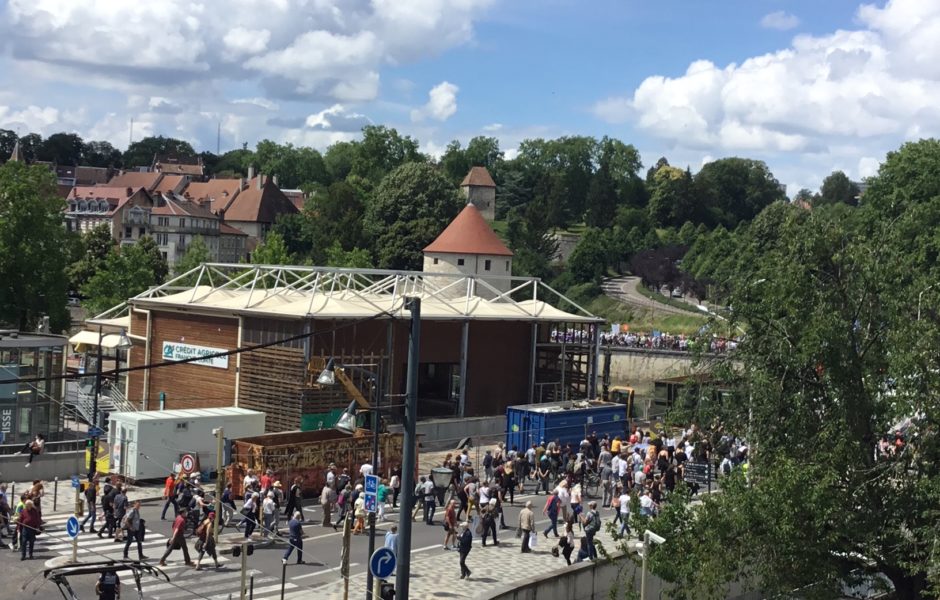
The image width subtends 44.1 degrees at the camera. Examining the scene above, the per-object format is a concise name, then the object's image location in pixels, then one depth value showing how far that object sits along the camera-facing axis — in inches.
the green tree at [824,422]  762.2
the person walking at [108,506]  1015.0
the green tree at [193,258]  3262.8
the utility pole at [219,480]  943.8
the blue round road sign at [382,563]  711.7
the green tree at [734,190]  5861.2
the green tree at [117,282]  2768.2
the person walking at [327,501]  1098.7
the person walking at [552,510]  1077.8
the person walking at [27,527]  944.9
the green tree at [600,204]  5674.2
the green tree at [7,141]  7464.1
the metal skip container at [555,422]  1483.8
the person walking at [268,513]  1030.4
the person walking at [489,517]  1036.5
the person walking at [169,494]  1092.5
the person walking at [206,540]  928.9
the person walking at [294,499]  1050.9
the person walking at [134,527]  936.3
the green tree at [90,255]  3368.6
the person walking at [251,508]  1037.8
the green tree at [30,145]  7682.1
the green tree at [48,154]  7819.9
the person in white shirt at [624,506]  1072.4
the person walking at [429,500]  1125.1
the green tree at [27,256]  2300.7
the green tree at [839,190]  6427.2
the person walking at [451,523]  1015.6
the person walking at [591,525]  978.1
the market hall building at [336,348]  1599.4
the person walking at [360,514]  1058.1
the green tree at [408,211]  4001.0
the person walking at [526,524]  1021.2
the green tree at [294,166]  6875.0
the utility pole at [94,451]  1111.8
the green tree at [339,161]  6860.2
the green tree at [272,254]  3189.0
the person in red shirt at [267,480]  1078.3
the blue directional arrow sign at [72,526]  860.6
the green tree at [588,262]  4436.5
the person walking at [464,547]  922.7
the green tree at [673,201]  5644.7
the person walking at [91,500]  1028.5
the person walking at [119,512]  1014.4
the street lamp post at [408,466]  645.9
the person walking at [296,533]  967.0
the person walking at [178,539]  927.7
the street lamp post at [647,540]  706.1
